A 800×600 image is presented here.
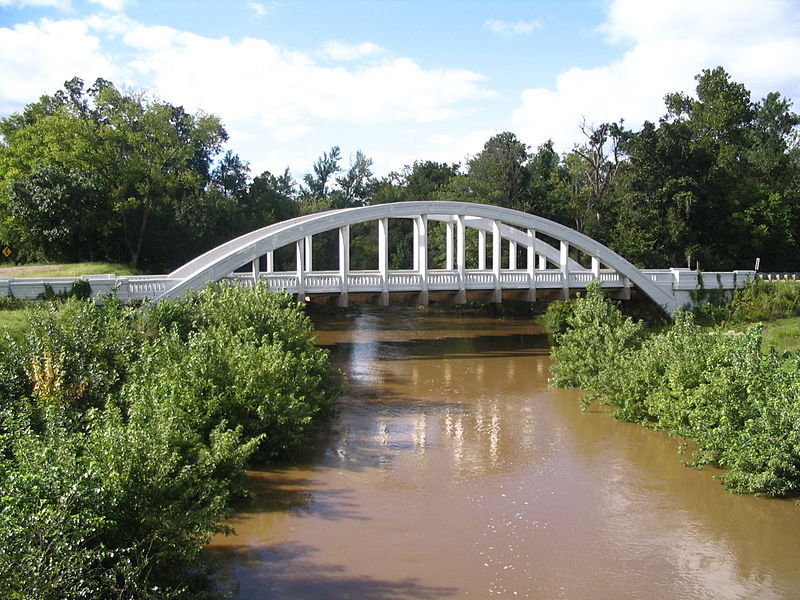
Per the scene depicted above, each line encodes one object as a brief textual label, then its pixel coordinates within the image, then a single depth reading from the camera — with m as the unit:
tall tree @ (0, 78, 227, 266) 35.41
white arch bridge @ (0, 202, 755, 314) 25.28
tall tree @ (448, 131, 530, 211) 47.81
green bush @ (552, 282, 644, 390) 21.64
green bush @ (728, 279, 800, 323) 32.34
